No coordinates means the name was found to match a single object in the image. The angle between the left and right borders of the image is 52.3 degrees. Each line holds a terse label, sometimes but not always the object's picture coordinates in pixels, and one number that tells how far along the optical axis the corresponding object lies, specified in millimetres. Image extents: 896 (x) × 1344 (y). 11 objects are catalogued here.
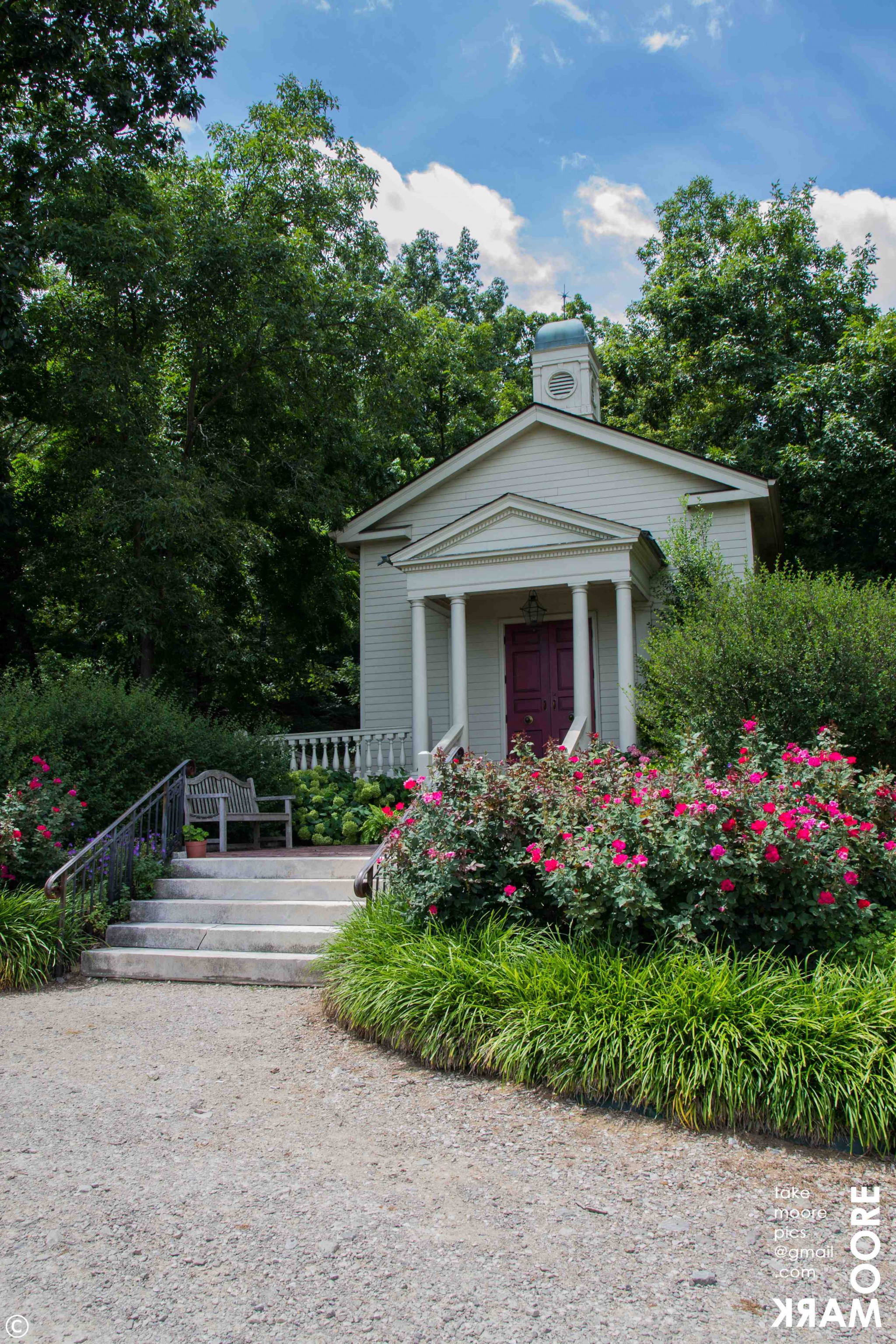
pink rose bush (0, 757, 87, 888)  7441
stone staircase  6750
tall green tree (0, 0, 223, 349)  12398
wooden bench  9430
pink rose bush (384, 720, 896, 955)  4727
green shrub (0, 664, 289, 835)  8875
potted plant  8898
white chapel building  12133
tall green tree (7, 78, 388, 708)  13398
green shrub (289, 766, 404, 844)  10938
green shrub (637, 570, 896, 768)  7988
